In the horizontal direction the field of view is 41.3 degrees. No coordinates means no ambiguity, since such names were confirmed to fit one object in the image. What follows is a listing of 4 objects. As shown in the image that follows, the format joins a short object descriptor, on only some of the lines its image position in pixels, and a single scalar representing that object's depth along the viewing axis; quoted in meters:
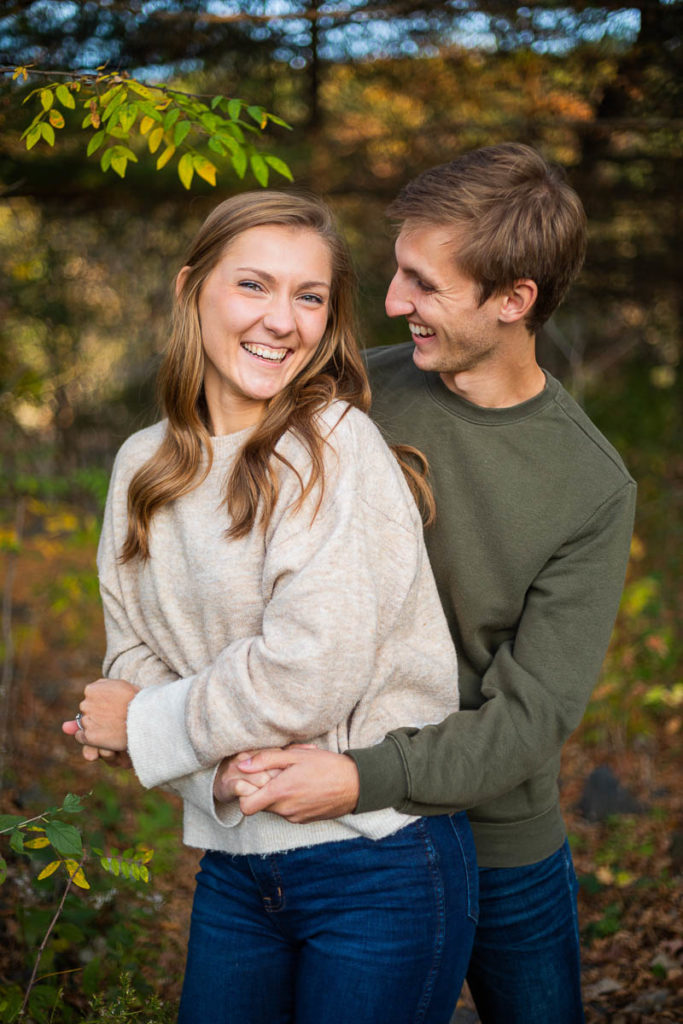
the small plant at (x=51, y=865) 1.93
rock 4.50
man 2.08
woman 1.76
